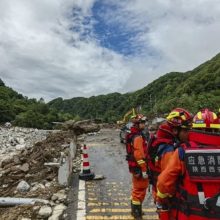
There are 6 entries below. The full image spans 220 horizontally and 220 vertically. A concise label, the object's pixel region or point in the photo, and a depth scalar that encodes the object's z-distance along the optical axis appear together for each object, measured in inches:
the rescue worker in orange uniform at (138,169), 162.4
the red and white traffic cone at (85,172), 249.7
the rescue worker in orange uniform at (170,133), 103.9
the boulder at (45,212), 173.5
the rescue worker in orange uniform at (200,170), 82.3
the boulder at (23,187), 225.0
